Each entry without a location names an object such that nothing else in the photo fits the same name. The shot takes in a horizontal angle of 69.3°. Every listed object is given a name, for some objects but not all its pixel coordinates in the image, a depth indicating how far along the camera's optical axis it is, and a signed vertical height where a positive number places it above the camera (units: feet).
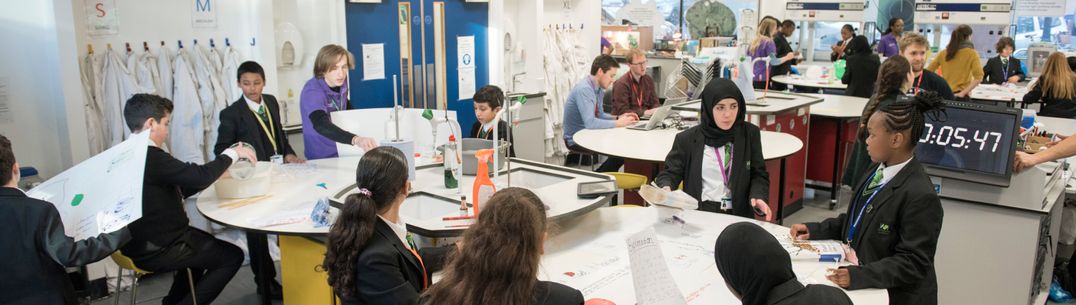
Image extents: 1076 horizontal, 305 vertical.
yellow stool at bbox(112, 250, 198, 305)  11.35 -3.09
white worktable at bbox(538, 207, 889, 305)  8.38 -2.54
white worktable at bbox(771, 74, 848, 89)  30.45 -1.51
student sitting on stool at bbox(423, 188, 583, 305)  5.95 -1.65
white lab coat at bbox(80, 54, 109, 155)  14.89 -1.04
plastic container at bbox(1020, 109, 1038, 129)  15.56 -1.57
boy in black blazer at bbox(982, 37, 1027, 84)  30.01 -0.92
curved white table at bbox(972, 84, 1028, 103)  26.58 -1.75
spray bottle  9.72 -1.74
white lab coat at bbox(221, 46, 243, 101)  17.06 -0.55
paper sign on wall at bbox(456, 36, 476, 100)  22.84 -0.56
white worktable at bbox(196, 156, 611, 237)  10.46 -2.24
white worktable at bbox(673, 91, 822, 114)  19.10 -1.52
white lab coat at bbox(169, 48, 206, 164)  16.11 -1.39
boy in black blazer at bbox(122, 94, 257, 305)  11.20 -2.41
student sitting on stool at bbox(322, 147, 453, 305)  7.44 -1.97
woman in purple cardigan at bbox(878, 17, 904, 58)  35.17 +0.26
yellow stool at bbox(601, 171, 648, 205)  14.01 -2.42
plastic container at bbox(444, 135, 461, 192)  11.53 -1.75
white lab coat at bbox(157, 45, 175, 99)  16.11 -0.47
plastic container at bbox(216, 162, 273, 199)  12.14 -2.14
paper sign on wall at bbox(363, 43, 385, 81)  20.05 -0.37
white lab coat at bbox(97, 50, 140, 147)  15.19 -0.81
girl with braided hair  8.19 -1.87
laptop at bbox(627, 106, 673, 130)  18.69 -1.79
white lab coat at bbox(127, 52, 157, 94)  15.60 -0.49
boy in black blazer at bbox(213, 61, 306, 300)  14.66 -1.38
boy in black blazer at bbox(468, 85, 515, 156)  16.34 -1.21
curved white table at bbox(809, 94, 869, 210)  20.93 -1.85
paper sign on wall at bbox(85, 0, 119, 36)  15.16 +0.62
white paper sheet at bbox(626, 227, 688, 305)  6.86 -2.02
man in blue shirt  19.44 -1.55
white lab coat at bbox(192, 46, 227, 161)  16.61 -0.92
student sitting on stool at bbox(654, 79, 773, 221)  12.00 -1.84
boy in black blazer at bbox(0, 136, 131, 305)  8.72 -2.22
